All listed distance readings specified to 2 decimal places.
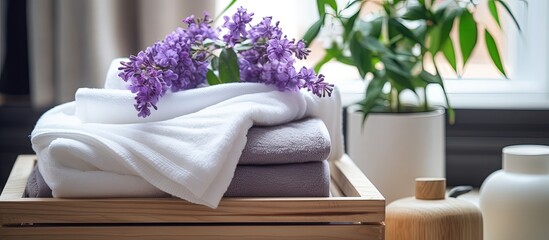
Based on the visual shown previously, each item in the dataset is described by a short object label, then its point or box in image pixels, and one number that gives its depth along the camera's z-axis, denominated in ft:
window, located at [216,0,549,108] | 6.37
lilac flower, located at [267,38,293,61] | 4.03
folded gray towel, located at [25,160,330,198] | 3.76
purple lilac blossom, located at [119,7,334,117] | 3.80
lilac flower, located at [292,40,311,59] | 4.03
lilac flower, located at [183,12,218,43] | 4.23
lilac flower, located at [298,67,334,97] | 4.02
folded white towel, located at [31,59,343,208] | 3.61
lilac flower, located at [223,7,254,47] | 4.19
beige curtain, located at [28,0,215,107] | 5.90
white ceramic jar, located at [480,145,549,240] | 4.40
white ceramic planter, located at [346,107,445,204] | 5.15
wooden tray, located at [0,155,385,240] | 3.66
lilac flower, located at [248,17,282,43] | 4.11
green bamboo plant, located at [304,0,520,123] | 4.97
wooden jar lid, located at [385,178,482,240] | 4.09
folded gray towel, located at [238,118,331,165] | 3.77
